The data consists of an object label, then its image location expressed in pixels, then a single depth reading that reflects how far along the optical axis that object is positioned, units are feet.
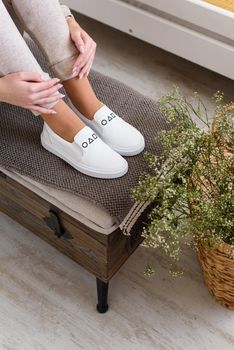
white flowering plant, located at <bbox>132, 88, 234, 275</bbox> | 3.14
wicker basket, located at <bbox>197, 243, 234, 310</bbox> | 3.40
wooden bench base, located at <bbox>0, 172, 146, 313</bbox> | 3.55
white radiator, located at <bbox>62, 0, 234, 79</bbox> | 5.01
